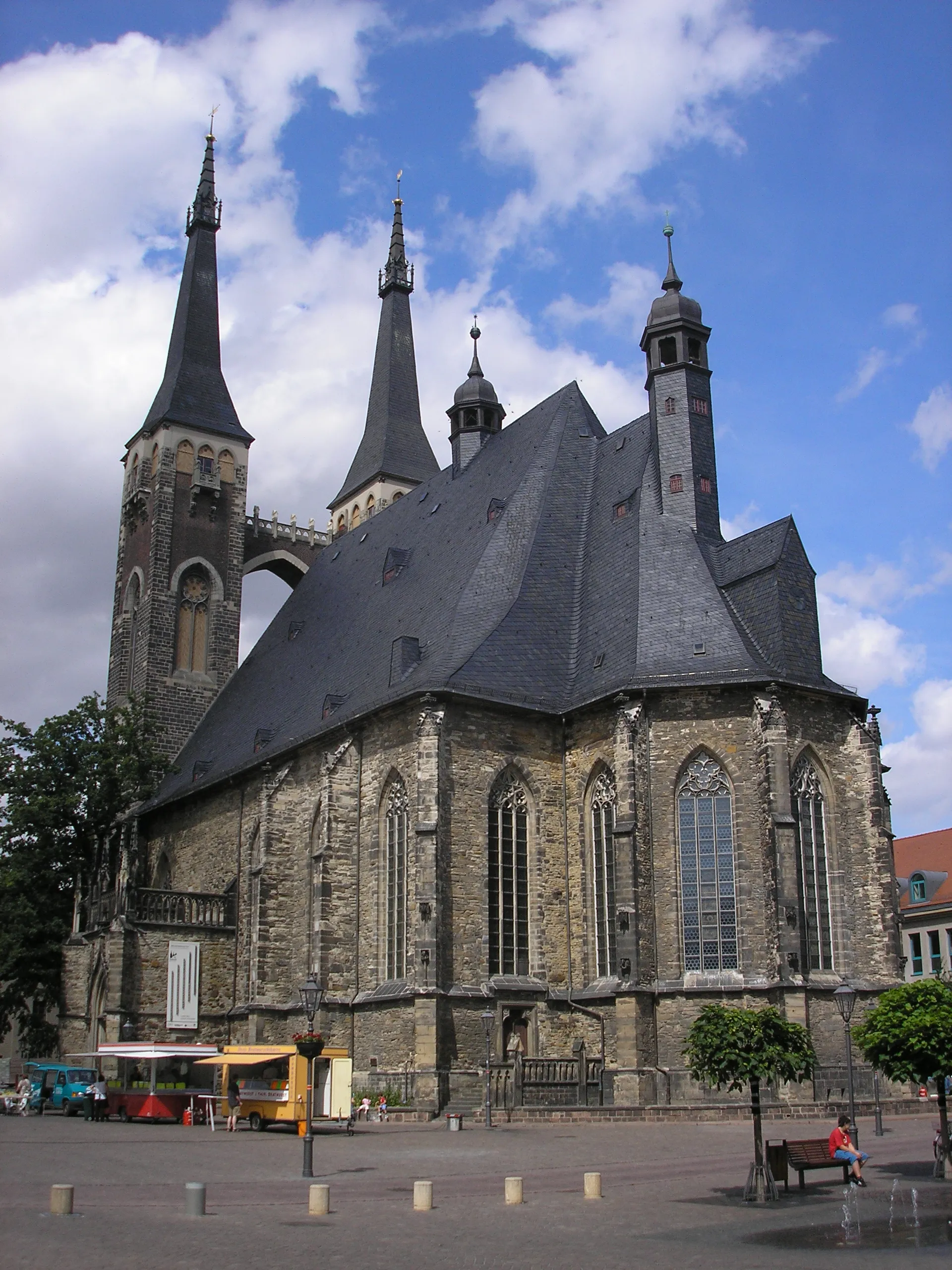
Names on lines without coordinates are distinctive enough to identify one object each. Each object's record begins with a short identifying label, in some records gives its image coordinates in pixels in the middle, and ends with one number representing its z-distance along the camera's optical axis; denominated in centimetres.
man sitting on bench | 1488
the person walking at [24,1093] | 3269
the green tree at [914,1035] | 1638
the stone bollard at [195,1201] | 1232
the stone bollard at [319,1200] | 1265
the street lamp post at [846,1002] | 2062
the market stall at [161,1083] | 2856
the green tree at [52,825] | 4000
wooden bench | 1469
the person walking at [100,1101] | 2956
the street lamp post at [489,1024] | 2539
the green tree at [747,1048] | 1479
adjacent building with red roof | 4981
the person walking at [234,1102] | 2588
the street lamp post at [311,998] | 1995
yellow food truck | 2545
